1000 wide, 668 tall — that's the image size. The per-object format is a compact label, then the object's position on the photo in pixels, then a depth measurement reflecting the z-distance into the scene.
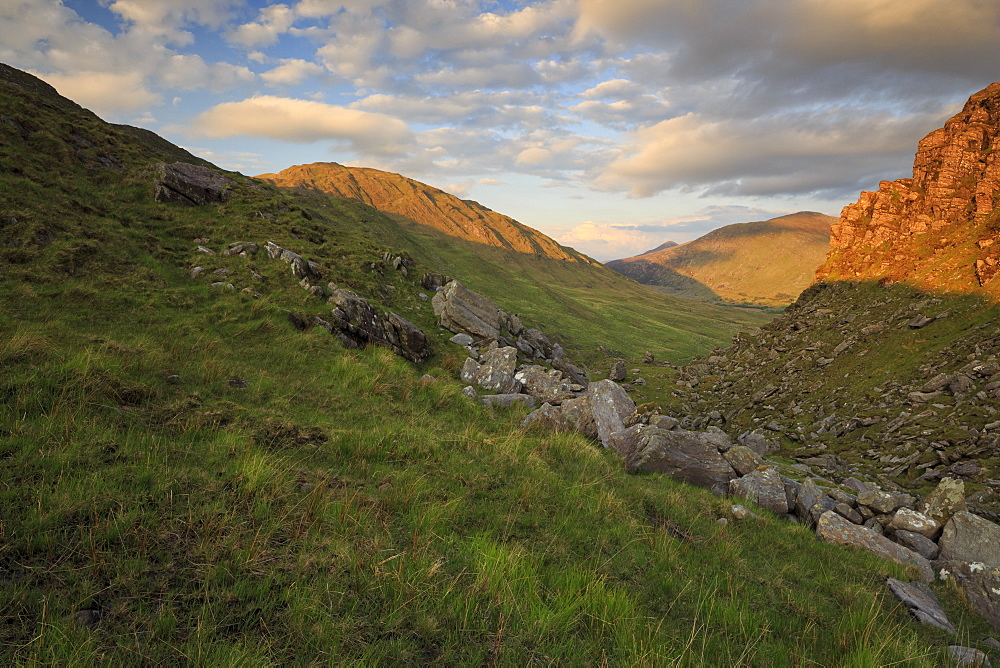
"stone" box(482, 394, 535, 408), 13.62
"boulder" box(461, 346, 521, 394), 15.39
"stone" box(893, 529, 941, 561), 8.75
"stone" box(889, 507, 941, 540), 9.19
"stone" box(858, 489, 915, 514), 10.26
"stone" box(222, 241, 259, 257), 18.05
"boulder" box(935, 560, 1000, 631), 6.71
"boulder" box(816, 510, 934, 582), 8.04
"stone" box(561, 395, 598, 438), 12.31
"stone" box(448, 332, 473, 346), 20.12
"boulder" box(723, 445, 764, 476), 11.56
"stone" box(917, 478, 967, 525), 9.40
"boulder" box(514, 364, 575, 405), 15.14
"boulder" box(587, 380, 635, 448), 12.43
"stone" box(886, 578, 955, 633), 5.89
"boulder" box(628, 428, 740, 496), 10.52
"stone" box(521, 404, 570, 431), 11.63
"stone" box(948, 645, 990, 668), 4.84
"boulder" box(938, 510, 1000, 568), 8.34
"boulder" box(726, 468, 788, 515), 9.85
